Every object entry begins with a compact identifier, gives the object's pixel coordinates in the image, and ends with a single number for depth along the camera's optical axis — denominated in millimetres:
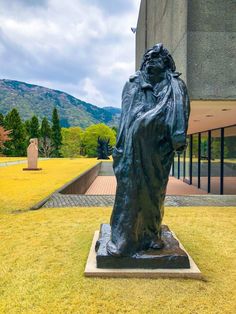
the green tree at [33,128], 47906
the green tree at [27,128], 47975
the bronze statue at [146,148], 3551
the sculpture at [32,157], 18969
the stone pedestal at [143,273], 3426
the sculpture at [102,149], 39106
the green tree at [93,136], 53844
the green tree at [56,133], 50781
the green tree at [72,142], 52594
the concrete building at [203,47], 7648
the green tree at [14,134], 41938
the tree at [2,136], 29141
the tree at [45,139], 49656
